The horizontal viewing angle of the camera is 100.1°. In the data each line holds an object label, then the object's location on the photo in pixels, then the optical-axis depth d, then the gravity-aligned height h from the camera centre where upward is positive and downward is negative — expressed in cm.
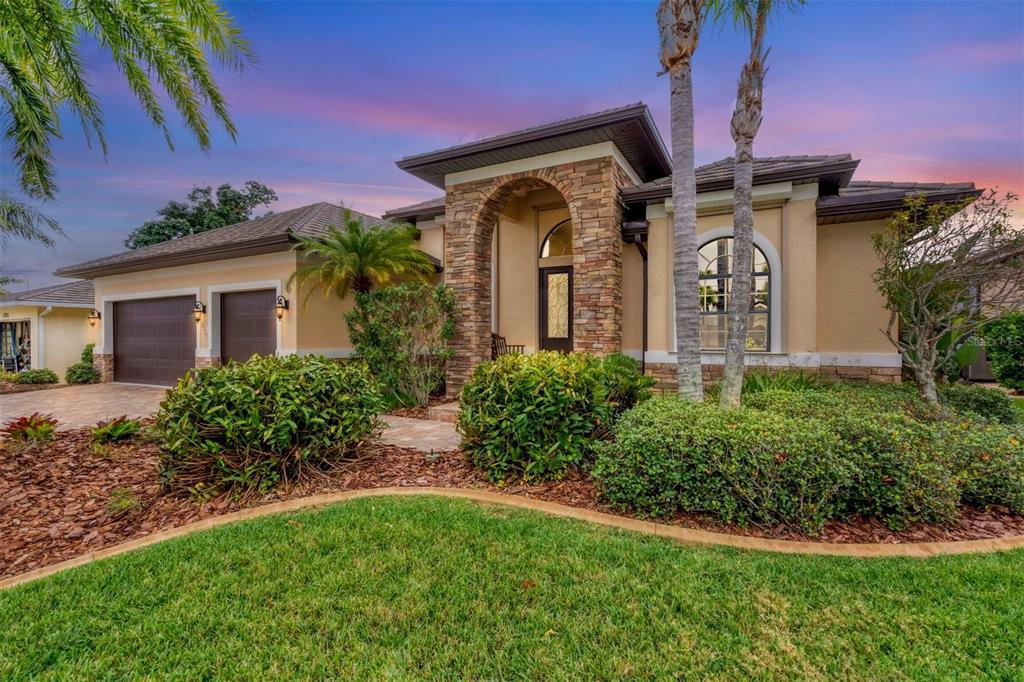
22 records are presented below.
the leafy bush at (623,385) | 545 -65
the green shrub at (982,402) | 624 -101
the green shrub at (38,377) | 1484 -143
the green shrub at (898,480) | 346 -118
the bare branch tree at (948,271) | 598 +92
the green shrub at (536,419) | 474 -94
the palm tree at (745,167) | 589 +238
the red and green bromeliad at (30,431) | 630 -140
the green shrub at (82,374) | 1452 -127
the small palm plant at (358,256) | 960 +187
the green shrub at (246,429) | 452 -99
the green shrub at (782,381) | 690 -76
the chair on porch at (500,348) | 1082 -30
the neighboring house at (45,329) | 1680 +33
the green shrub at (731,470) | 349 -115
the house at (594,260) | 782 +173
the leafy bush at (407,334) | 927 +5
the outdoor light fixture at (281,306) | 1061 +75
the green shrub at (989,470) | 372 -118
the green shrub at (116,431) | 626 -140
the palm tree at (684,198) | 541 +177
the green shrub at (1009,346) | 1088 -26
